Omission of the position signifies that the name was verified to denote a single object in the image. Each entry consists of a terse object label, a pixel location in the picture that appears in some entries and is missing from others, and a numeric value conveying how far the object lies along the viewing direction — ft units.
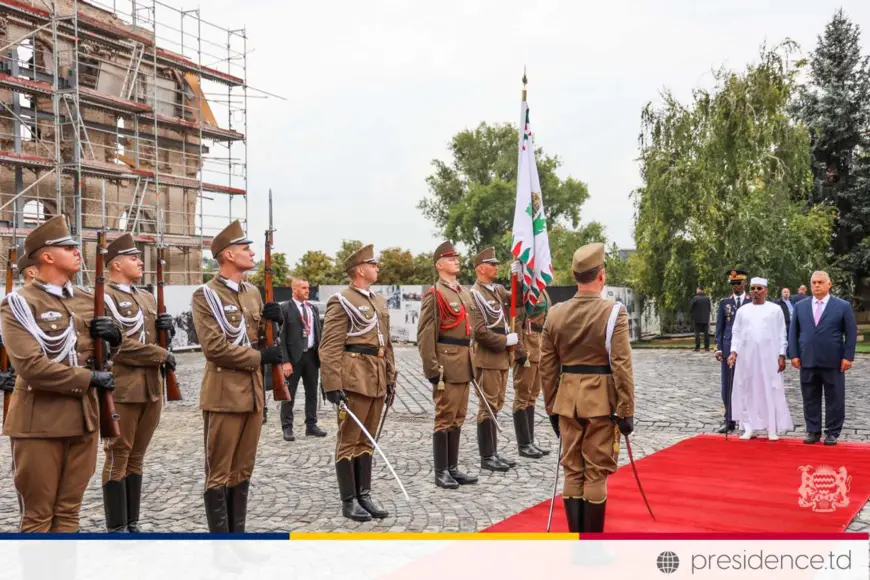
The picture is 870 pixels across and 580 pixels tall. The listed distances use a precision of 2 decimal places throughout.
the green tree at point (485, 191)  181.27
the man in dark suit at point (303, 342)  32.94
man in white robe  30.81
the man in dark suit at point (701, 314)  72.23
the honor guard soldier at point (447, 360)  23.50
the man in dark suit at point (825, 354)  29.53
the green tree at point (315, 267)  150.30
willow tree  74.49
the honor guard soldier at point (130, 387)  18.45
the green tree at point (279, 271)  119.46
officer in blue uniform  32.60
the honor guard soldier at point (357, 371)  20.38
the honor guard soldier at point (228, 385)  17.31
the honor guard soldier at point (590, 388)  16.81
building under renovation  76.28
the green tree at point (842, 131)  89.92
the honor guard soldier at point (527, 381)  27.89
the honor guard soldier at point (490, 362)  25.61
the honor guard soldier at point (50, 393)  14.42
